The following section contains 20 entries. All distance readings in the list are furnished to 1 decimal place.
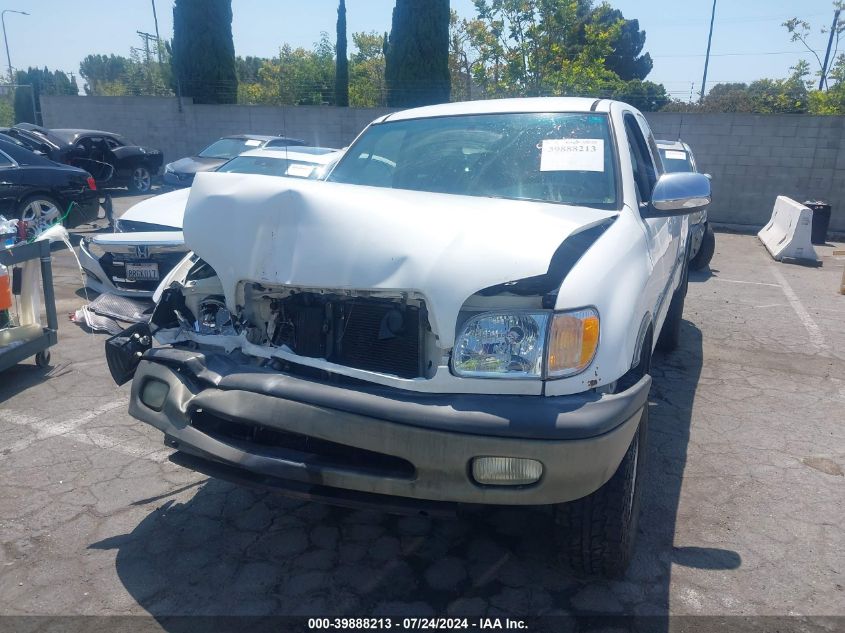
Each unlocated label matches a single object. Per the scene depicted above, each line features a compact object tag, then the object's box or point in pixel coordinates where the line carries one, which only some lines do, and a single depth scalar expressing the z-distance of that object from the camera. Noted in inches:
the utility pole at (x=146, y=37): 1029.8
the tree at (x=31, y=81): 1127.0
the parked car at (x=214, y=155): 521.8
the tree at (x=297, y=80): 832.3
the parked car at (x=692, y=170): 384.5
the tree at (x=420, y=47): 783.7
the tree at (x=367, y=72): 952.9
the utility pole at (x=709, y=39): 1275.8
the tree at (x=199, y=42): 893.8
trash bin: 513.3
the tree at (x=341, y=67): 877.2
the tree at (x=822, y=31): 1112.2
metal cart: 183.5
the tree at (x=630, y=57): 1761.8
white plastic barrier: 429.7
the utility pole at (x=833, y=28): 1238.9
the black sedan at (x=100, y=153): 550.0
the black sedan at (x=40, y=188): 372.2
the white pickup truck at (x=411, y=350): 91.7
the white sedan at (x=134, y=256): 238.4
